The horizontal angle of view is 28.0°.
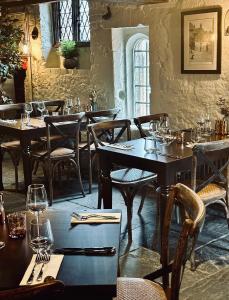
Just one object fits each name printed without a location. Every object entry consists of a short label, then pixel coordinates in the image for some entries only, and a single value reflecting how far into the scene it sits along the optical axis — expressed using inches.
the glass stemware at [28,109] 207.3
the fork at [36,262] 62.9
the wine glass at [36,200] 80.1
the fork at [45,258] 66.6
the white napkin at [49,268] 62.9
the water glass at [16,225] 77.2
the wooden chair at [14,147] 203.0
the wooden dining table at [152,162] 124.7
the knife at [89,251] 69.7
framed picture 173.5
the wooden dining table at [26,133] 184.5
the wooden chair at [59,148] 179.5
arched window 222.4
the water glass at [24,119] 197.3
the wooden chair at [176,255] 65.5
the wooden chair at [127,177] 145.9
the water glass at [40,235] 69.3
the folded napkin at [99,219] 82.2
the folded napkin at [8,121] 202.0
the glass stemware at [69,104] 228.6
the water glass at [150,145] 137.1
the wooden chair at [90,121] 194.1
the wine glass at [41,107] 219.1
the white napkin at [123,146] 141.2
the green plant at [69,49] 248.8
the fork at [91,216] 83.4
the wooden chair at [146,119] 170.4
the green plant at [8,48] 266.7
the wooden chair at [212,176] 122.0
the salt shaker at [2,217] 83.8
